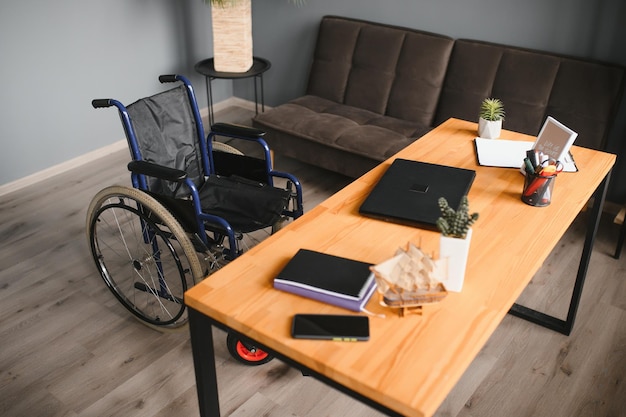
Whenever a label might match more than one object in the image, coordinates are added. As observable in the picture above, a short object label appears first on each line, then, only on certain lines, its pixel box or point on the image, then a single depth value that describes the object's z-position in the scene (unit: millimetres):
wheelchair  2250
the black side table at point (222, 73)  3965
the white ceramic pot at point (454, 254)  1466
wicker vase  3869
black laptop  1822
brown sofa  3242
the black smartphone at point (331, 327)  1355
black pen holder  1896
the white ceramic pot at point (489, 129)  2402
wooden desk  1276
